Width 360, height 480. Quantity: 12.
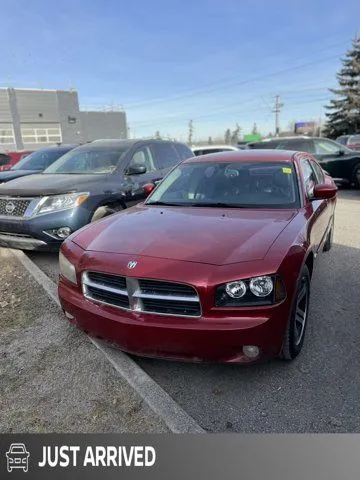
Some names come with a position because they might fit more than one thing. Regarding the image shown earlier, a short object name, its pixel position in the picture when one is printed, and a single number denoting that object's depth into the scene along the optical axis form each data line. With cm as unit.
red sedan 271
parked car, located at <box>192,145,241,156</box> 1539
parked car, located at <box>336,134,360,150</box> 2097
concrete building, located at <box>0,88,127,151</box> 4747
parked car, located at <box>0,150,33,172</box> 1596
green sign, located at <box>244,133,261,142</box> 6082
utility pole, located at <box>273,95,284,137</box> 6885
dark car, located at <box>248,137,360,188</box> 1305
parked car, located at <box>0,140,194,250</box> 555
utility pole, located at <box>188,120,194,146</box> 9643
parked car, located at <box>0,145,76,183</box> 1021
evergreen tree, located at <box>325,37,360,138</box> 4394
